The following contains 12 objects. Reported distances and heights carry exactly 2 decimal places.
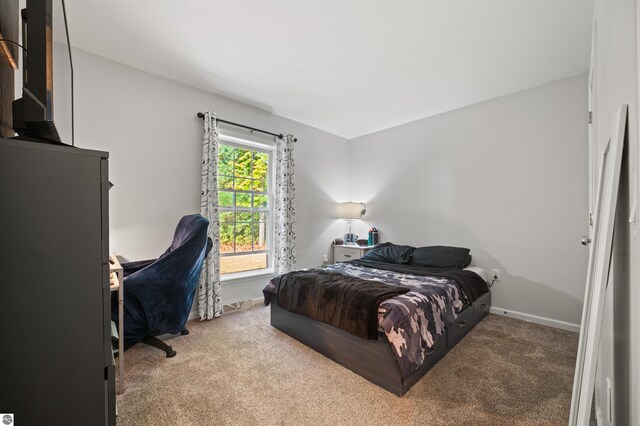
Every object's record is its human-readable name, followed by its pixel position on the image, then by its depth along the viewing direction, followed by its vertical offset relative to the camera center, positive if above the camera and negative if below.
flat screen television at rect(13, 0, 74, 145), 0.82 +0.42
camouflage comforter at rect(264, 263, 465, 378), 1.79 -0.75
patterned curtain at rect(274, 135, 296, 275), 3.82 +0.04
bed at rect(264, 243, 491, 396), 1.82 -0.82
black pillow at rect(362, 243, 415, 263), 3.52 -0.55
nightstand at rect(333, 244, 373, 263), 4.26 -0.64
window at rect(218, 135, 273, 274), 3.49 +0.09
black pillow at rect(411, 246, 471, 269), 3.19 -0.54
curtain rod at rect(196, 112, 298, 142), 3.16 +1.09
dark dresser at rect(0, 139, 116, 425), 0.70 -0.20
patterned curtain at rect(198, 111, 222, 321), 3.06 -0.06
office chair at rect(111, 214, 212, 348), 2.18 -0.65
